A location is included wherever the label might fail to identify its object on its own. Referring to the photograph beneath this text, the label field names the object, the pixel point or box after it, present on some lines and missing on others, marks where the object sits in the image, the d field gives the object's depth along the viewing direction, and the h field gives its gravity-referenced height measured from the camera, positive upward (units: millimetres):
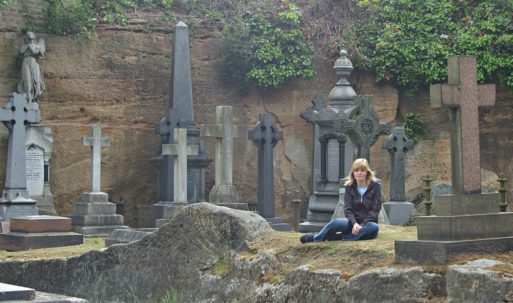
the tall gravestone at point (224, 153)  18078 +862
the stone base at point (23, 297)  6598 -756
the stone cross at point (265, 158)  18703 +770
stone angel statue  21078 +3024
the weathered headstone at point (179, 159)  17562 +718
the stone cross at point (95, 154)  18672 +892
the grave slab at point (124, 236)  11750 -546
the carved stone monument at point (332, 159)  14773 +606
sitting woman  8711 -156
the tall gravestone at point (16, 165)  17547 +635
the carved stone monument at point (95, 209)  17766 -275
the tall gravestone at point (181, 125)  20422 +1619
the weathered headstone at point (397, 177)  16248 +310
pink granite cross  7688 +695
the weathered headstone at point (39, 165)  20203 +723
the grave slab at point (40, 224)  13875 -438
